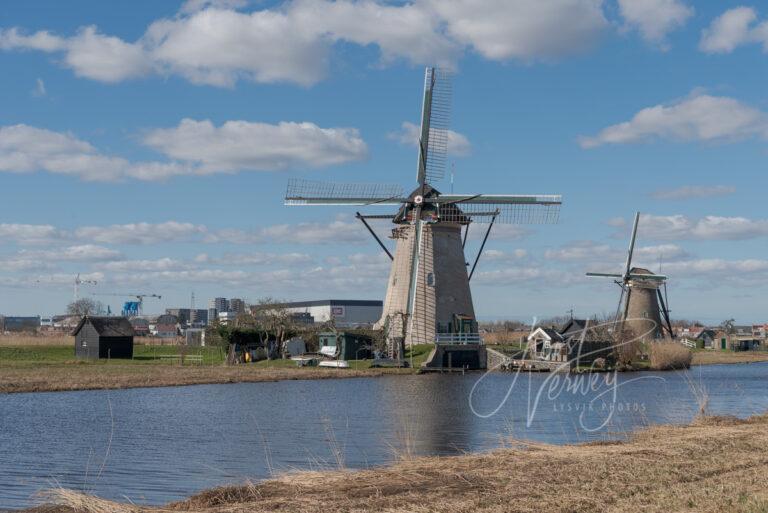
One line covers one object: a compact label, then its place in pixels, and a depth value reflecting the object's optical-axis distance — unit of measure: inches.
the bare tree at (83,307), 6900.6
